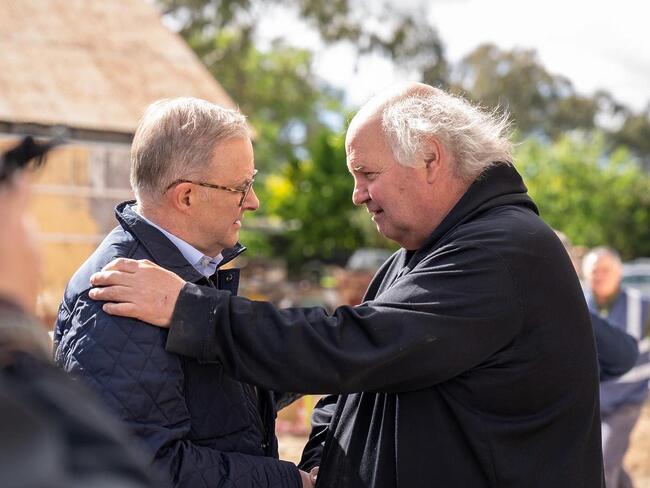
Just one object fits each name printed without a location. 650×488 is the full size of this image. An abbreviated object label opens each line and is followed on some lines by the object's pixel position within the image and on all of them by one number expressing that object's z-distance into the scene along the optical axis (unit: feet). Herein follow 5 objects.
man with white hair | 7.45
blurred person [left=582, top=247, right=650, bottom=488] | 19.40
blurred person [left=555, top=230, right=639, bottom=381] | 16.90
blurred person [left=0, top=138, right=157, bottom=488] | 3.17
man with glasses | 7.18
